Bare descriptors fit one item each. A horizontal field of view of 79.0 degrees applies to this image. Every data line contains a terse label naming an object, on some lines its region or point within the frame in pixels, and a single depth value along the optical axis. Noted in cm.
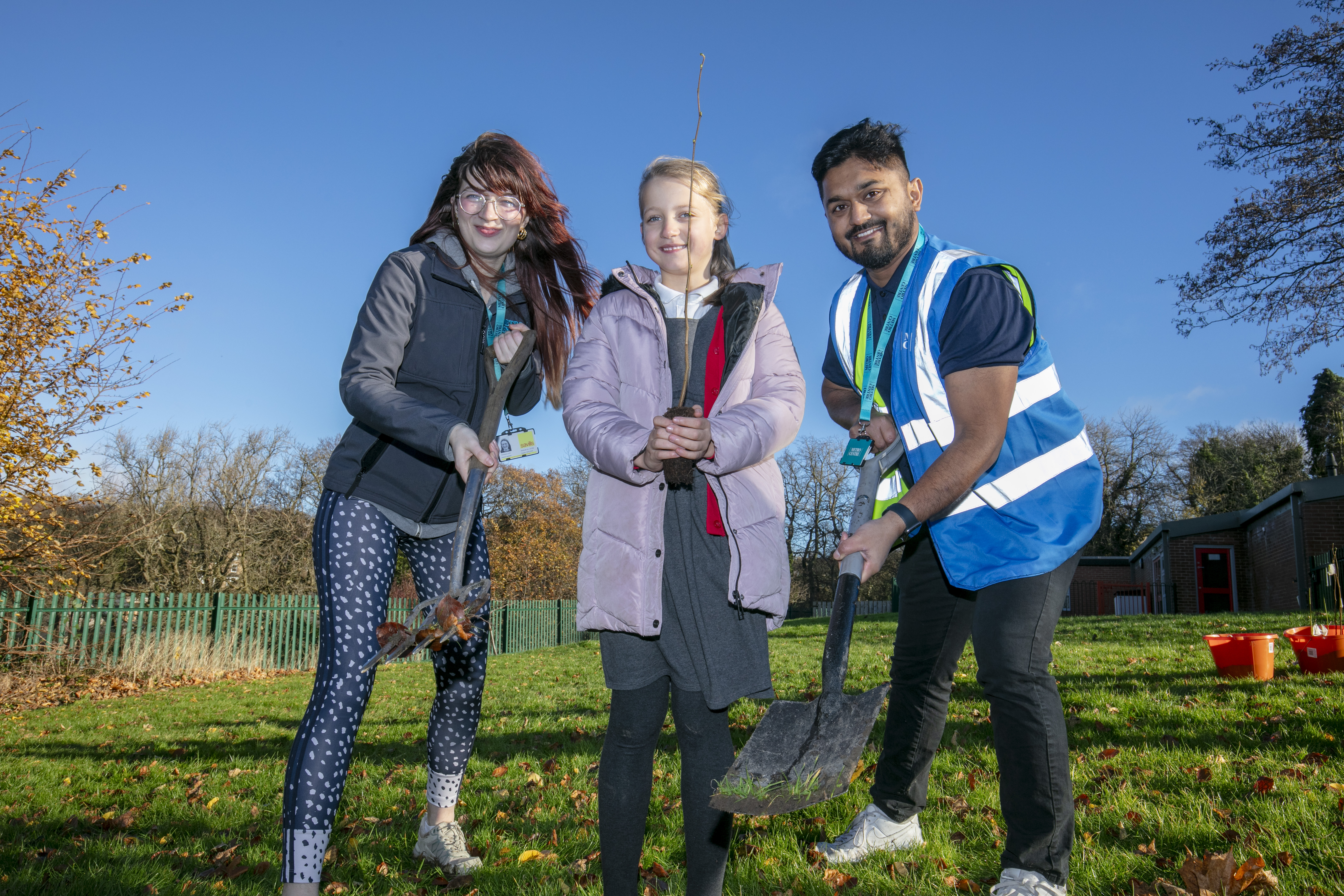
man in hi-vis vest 225
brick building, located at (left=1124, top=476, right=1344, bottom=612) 2080
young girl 213
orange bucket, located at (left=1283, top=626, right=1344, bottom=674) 652
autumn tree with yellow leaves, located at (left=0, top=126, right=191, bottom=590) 930
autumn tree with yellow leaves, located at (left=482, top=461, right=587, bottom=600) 3088
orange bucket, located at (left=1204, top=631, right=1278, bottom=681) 641
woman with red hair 237
